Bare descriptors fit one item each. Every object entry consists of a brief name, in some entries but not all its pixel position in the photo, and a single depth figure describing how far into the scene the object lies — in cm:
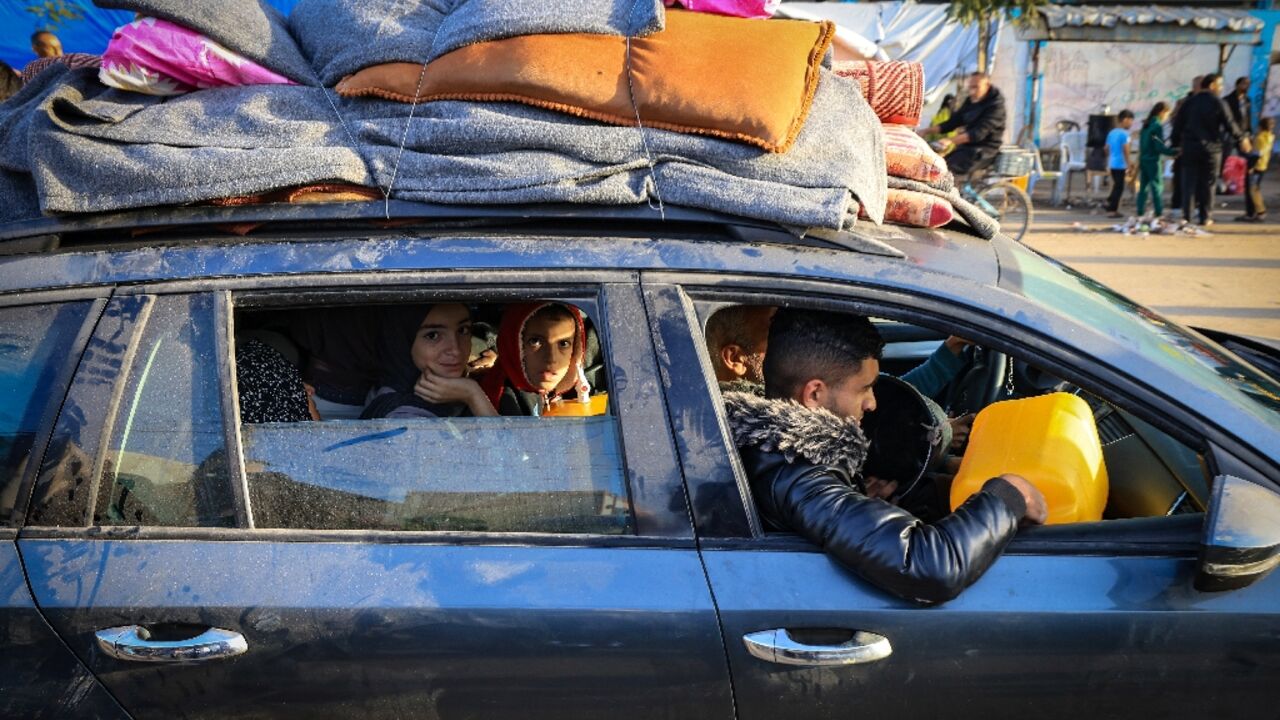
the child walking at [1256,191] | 1262
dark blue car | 179
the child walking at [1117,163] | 1383
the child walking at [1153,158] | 1223
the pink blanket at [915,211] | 234
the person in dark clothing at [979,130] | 1055
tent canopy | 1791
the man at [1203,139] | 1187
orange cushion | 204
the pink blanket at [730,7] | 235
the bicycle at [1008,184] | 1102
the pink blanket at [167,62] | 220
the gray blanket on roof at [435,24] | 213
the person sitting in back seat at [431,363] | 246
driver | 180
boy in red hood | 266
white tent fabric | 1795
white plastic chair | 1567
